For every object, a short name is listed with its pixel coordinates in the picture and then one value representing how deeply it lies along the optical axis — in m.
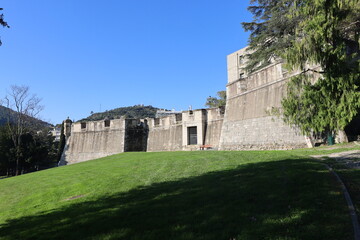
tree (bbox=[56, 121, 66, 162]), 38.12
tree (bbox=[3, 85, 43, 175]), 34.88
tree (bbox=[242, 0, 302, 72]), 20.37
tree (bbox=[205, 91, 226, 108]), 42.55
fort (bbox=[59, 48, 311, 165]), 16.20
